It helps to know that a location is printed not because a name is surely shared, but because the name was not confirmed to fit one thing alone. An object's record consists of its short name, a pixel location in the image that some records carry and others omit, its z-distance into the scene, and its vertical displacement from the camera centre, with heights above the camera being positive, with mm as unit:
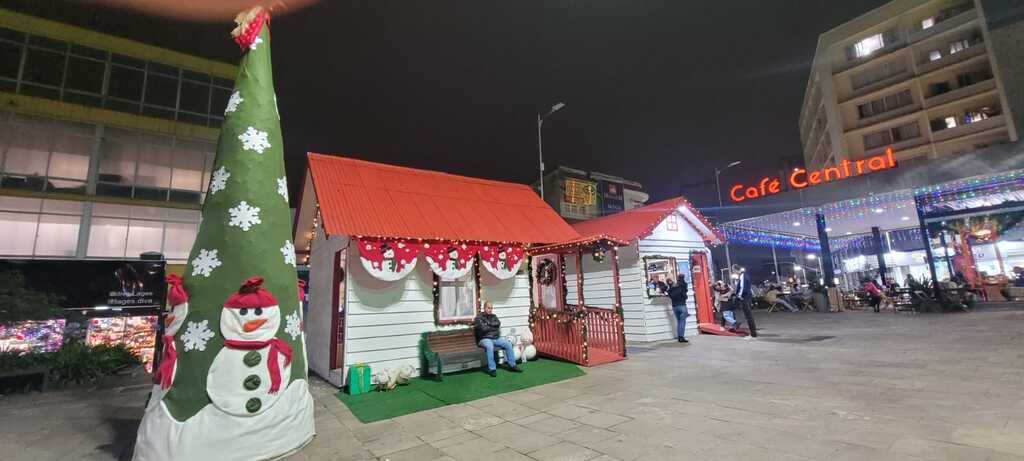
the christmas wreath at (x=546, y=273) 11586 +370
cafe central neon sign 17500 +4482
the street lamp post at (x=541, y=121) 13289 +5998
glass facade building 15766 +7161
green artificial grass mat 5941 -1778
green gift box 6878 -1535
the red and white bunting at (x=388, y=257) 7305 +673
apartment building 28328 +15498
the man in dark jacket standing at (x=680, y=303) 11226 -676
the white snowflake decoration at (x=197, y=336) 4156 -385
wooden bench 7645 -1287
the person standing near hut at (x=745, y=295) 11289 -527
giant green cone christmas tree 3980 -226
